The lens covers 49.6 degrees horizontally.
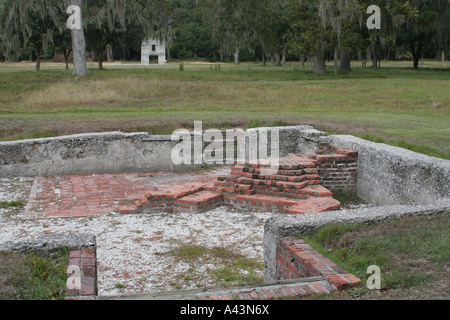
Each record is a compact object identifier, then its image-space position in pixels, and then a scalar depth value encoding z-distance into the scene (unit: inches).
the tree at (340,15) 891.4
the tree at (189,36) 2504.9
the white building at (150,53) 2395.4
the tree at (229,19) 1063.0
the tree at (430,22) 1124.5
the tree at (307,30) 996.6
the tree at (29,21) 965.8
